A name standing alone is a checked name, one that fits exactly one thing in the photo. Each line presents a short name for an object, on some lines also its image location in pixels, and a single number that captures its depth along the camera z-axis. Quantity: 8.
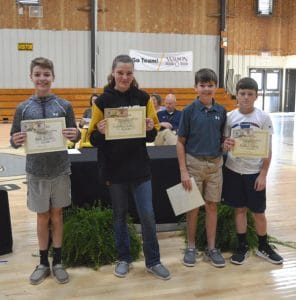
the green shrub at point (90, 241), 3.28
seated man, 5.38
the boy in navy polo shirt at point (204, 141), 3.14
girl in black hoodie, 2.90
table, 3.62
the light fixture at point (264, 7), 16.62
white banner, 14.89
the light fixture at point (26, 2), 13.77
